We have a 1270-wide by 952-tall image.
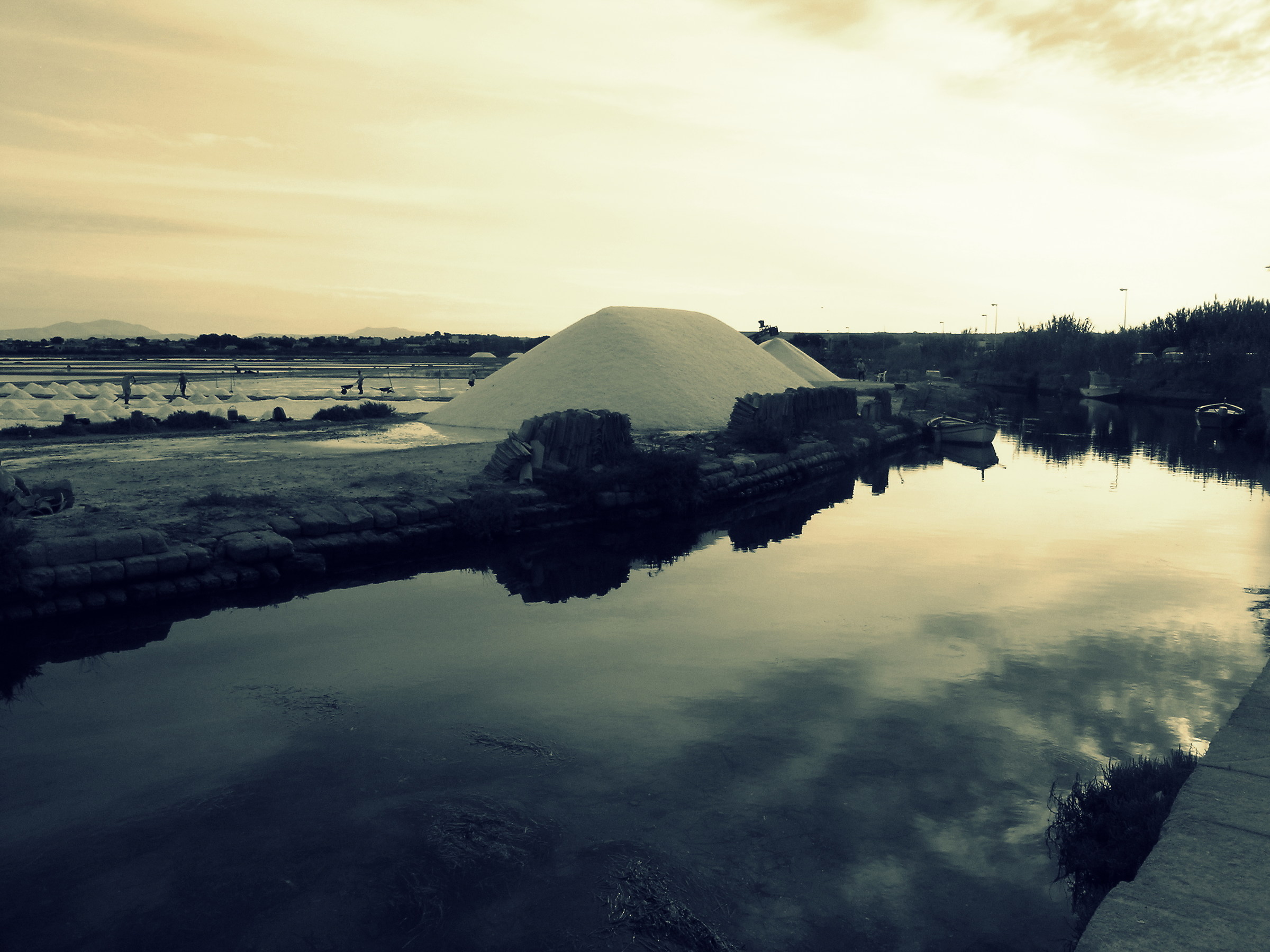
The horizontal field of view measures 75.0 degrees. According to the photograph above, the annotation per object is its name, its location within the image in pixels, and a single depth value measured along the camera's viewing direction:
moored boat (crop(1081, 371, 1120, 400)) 53.38
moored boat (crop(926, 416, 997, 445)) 27.20
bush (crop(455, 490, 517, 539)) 12.04
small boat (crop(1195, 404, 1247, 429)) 32.66
